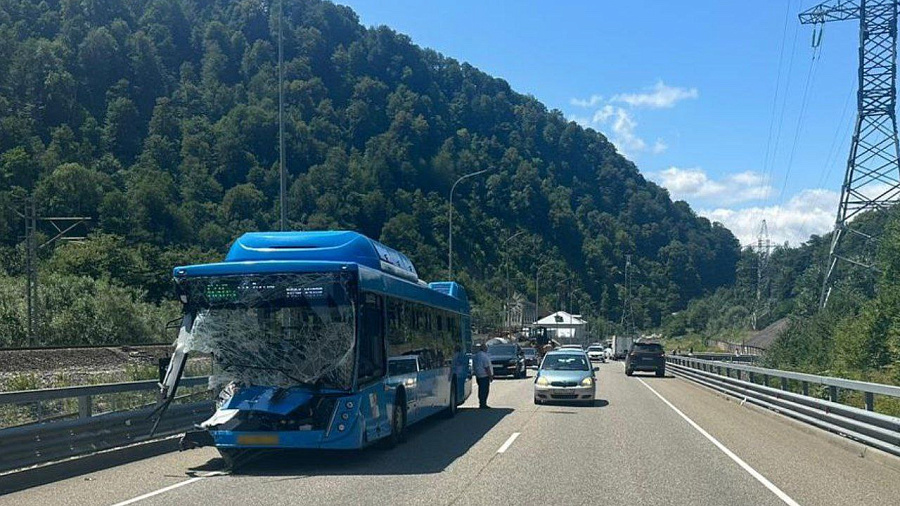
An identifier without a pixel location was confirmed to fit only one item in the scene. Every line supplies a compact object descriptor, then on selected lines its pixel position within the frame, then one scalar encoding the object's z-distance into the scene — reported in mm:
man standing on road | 22750
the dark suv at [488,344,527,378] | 40812
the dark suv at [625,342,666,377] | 43469
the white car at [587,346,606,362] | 72794
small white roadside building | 83438
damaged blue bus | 11766
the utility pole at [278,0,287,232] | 20500
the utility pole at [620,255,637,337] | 145750
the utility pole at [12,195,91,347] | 45594
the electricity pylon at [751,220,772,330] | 94169
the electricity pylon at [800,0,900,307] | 40656
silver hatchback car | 22656
